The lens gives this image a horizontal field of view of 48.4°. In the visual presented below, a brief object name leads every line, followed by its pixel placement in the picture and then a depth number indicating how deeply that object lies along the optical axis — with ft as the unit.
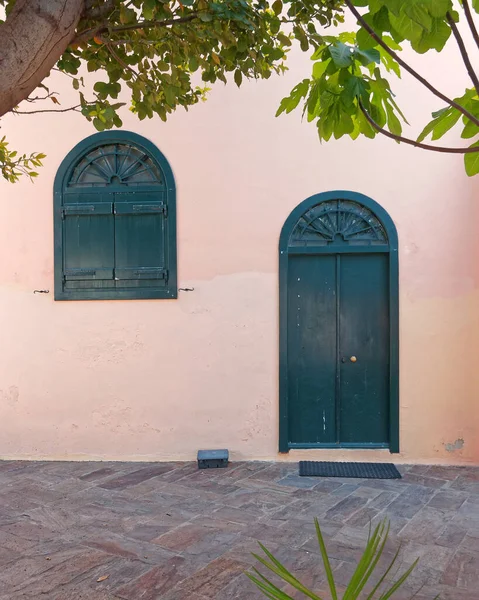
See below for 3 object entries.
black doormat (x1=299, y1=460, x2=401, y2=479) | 16.58
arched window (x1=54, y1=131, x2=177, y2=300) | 18.47
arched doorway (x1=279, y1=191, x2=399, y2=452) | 18.17
